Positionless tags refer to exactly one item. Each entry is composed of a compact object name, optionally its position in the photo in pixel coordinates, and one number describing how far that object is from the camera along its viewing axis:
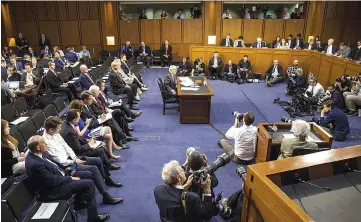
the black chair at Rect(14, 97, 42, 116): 5.71
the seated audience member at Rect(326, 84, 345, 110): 7.00
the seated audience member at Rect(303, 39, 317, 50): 11.15
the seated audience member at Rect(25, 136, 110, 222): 3.10
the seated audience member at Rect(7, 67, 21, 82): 7.54
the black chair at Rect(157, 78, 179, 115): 7.02
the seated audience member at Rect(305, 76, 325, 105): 7.40
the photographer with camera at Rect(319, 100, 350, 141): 5.60
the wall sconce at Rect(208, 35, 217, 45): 13.07
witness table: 6.44
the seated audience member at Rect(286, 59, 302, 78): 9.61
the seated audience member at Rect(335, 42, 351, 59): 9.29
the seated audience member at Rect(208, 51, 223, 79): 10.96
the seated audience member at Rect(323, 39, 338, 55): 9.98
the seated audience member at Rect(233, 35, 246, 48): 12.36
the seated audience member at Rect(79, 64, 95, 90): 7.04
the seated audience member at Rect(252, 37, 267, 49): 11.93
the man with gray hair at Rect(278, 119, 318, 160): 3.61
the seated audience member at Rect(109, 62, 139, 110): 7.56
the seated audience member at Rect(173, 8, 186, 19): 14.10
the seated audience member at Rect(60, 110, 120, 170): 4.03
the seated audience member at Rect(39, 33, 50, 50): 13.43
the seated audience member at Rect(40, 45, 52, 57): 12.60
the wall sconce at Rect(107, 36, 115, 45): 13.91
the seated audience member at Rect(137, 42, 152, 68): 13.22
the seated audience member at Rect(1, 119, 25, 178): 3.53
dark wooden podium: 3.99
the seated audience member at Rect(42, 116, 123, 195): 3.59
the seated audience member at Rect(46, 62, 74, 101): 7.21
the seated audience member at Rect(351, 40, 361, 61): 8.60
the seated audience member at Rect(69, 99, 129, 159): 4.41
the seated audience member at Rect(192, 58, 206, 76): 10.95
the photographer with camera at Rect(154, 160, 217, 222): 2.59
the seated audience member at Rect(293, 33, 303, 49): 12.32
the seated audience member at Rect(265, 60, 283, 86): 10.22
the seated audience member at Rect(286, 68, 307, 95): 8.62
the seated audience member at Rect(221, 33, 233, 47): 12.61
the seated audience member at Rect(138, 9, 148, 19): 14.05
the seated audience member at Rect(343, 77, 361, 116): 7.16
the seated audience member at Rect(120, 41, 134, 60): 13.09
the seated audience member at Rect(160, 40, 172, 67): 13.30
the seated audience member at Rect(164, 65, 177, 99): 7.03
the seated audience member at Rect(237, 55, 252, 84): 10.51
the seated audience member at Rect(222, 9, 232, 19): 13.89
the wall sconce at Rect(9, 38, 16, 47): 12.93
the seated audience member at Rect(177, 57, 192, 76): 10.68
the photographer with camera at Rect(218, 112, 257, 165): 4.48
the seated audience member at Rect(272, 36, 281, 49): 12.02
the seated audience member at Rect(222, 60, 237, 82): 10.68
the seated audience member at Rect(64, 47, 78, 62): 11.96
